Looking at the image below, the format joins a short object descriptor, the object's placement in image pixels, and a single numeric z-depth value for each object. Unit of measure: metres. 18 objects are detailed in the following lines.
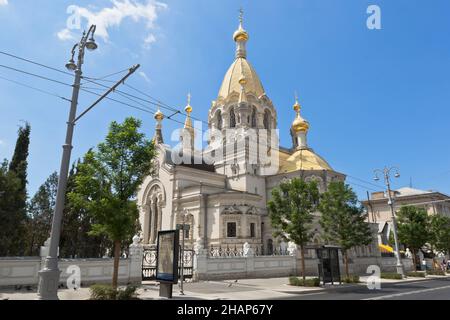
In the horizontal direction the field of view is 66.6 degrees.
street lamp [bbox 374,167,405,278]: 29.17
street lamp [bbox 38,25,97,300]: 10.62
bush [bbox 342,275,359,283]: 23.11
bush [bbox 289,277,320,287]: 19.95
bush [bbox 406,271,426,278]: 30.96
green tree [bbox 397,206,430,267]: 35.53
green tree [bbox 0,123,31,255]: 26.23
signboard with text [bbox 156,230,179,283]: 13.43
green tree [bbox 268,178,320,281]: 21.25
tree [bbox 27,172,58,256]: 34.06
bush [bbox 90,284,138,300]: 12.45
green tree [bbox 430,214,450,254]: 38.62
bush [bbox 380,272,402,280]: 27.17
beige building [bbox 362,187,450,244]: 58.44
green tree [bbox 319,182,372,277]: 25.44
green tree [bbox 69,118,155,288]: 13.96
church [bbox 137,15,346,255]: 38.69
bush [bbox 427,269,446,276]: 33.56
